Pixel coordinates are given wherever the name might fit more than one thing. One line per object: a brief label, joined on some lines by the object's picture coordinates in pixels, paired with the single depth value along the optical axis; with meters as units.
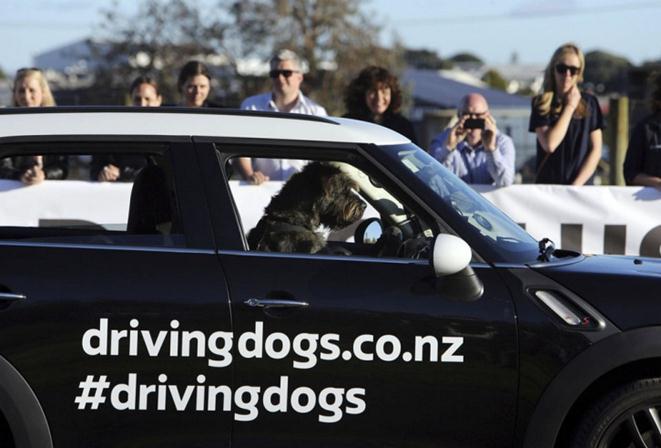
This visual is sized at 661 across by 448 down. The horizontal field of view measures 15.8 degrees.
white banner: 16.28
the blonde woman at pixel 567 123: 16.68
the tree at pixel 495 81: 134.65
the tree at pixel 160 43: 80.59
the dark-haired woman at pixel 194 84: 17.25
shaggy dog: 9.36
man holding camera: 16.39
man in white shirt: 17.51
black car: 8.52
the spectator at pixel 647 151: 16.14
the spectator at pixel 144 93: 17.21
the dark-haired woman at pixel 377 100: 17.09
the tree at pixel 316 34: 84.22
